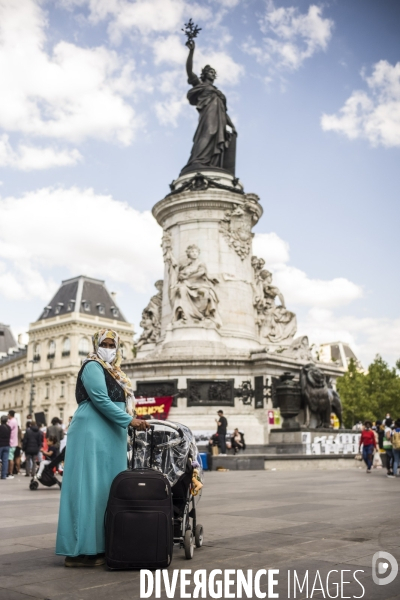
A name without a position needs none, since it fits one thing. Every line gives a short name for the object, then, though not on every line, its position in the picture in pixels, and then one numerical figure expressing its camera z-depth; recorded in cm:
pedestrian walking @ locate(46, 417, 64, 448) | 1893
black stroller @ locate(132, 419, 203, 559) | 627
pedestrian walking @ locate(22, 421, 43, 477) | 1930
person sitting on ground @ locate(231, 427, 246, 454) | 2202
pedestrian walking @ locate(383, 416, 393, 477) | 1817
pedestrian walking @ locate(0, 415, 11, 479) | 1800
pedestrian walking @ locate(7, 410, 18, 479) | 1906
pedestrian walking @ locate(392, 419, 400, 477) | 1789
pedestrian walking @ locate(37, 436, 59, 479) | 1509
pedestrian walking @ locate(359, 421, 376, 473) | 2002
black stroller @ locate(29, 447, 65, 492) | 1379
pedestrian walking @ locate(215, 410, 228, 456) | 2127
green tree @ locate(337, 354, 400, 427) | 5584
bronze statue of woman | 3036
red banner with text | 2422
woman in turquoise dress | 553
